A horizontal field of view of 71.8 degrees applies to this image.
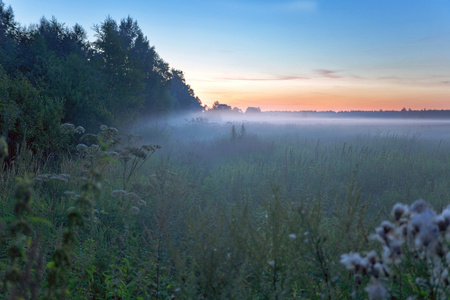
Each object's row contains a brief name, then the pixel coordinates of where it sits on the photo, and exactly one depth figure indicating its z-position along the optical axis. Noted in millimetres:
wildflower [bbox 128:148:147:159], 5434
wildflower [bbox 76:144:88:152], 5481
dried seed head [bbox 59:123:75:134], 5738
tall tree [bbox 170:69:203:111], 48750
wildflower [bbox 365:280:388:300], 1442
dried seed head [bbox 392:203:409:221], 1498
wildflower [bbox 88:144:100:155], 5574
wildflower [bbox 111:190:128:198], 4289
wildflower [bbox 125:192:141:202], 4449
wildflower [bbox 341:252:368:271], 1521
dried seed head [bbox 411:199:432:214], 1437
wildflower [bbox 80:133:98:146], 5662
